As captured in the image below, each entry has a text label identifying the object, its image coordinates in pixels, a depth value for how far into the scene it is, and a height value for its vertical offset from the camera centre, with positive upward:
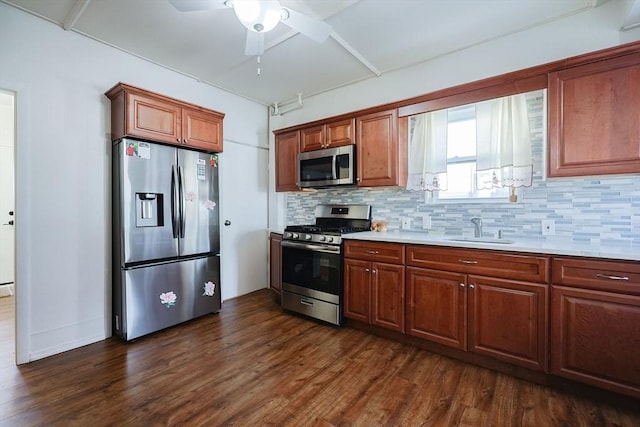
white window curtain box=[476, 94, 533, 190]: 2.36 +0.56
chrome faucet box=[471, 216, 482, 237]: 2.56 -0.14
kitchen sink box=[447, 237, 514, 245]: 2.36 -0.26
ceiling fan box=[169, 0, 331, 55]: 1.62 +1.16
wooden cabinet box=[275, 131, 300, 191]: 3.75 +0.68
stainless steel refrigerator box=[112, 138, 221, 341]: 2.59 -0.24
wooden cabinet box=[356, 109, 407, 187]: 2.92 +0.61
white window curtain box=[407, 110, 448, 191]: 2.81 +0.56
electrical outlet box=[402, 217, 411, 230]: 3.12 -0.14
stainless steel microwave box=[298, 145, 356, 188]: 3.21 +0.51
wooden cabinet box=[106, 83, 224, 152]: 2.54 +0.89
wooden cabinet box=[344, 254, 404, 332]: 2.55 -0.76
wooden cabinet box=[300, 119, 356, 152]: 3.23 +0.89
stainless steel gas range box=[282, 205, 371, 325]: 2.91 -0.59
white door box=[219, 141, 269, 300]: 3.82 -0.09
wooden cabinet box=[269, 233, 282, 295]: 3.58 -0.65
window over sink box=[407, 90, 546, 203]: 2.38 +0.55
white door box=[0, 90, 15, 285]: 4.12 +0.21
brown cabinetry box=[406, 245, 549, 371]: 1.95 -0.69
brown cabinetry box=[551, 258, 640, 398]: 1.67 -0.69
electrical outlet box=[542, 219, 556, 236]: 2.33 -0.14
